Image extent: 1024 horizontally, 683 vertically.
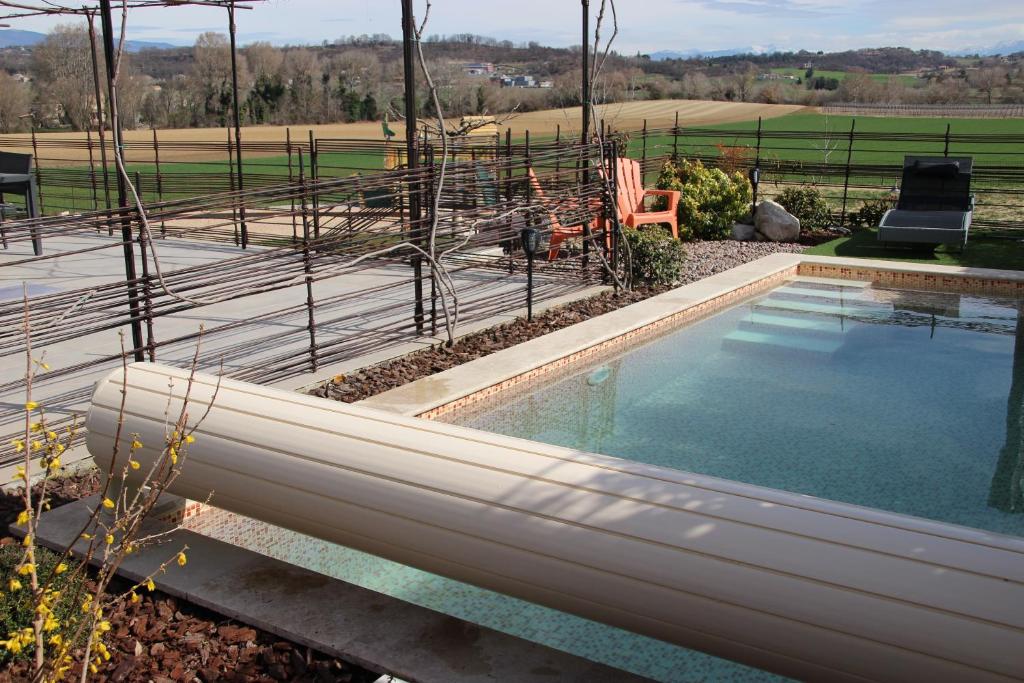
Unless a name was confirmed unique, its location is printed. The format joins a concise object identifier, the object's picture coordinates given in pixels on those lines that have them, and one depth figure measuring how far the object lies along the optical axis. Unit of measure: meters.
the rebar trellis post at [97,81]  8.34
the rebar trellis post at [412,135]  6.55
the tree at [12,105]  29.90
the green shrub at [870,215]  13.51
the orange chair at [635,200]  10.86
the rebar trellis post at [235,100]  11.23
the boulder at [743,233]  12.92
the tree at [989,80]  51.31
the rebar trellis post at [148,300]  5.10
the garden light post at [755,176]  12.60
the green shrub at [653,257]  9.48
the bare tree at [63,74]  28.69
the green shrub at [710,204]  12.77
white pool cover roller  2.36
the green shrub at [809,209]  13.44
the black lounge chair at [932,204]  11.40
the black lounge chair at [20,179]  10.49
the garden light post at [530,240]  7.35
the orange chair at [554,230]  8.80
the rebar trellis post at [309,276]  6.05
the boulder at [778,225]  12.71
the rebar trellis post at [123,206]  4.94
